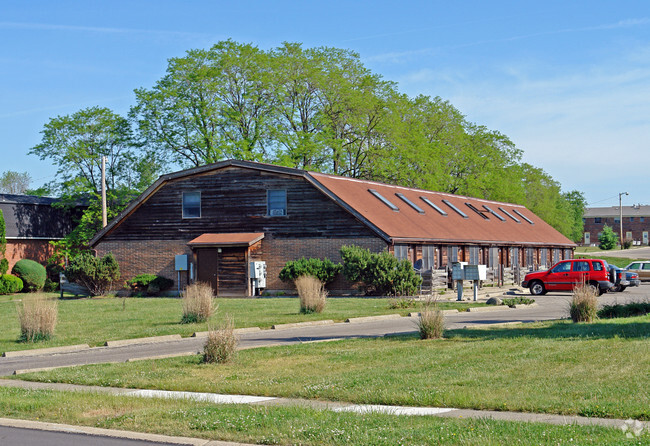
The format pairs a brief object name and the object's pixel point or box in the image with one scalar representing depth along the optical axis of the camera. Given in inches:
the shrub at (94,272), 1733.5
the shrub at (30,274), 2127.2
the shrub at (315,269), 1565.0
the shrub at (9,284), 2034.9
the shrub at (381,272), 1481.3
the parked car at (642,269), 2162.9
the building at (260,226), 1619.1
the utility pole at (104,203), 1900.8
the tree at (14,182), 4965.6
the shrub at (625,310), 909.8
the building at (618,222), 5885.8
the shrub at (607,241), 4515.3
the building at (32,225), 2255.2
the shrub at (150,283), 1723.7
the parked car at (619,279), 1592.0
